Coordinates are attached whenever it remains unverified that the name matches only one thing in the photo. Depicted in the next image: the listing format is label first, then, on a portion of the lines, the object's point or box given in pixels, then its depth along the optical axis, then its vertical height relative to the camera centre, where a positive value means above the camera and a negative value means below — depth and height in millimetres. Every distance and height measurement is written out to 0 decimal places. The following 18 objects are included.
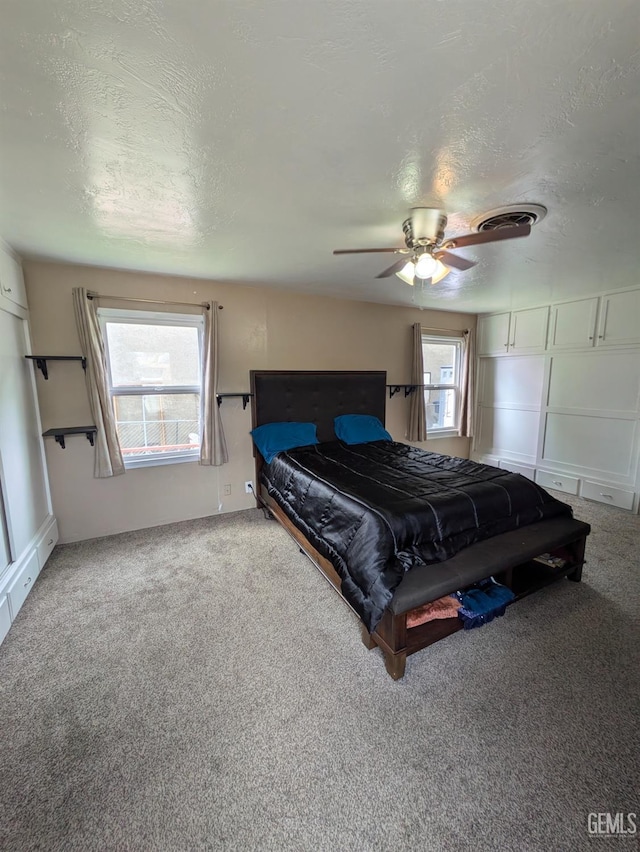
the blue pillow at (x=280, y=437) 3438 -617
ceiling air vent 1844 +907
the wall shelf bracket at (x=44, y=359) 2619 +173
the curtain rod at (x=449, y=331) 4724 +640
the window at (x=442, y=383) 4852 -94
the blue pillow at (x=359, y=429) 3839 -601
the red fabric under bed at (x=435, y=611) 1774 -1267
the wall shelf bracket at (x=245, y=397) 3425 -195
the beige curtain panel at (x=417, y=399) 4480 -304
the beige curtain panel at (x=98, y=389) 2744 -73
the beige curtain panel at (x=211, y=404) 3186 -241
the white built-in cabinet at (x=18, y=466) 2057 -593
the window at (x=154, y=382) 3041 -20
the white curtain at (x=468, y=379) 4891 -44
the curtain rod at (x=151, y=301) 2794 +711
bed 1682 -946
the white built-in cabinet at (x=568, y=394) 3537 -238
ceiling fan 1766 +735
